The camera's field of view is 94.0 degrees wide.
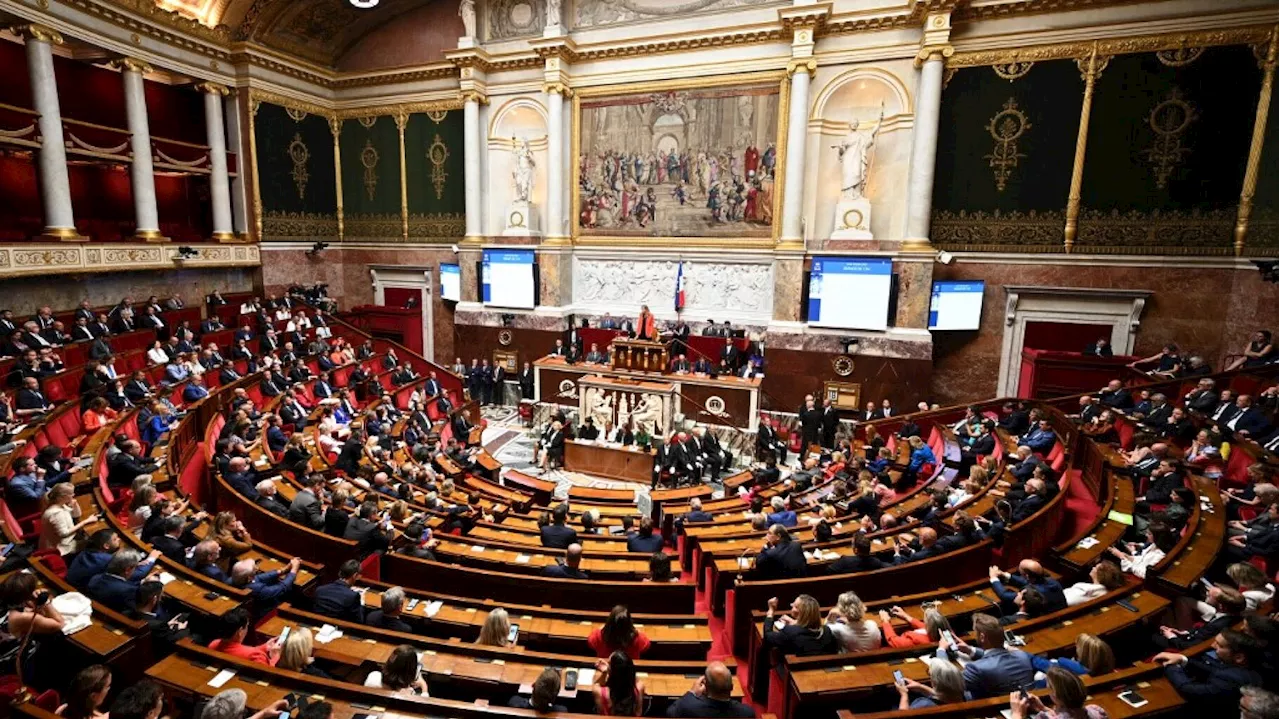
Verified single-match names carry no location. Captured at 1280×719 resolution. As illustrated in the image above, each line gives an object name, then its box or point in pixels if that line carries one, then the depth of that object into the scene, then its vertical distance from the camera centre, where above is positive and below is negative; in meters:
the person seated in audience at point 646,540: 7.03 -3.09
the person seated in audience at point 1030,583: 4.95 -2.56
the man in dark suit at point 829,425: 14.45 -3.45
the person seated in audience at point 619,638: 4.52 -2.79
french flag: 17.55 -0.28
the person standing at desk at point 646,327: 16.09 -1.32
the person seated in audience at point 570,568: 6.00 -2.97
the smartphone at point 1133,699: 3.60 -2.48
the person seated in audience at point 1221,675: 3.51 -2.30
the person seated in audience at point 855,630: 4.58 -2.66
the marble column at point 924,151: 14.72 +3.30
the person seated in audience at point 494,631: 4.61 -2.73
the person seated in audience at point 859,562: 5.92 -2.76
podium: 15.73 -2.06
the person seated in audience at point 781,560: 5.80 -2.70
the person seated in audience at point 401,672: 3.78 -2.51
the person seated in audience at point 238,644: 4.25 -2.66
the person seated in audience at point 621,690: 3.74 -2.59
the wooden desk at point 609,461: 13.12 -4.10
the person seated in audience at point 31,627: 3.82 -2.33
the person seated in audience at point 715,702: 3.66 -2.60
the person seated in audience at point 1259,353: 10.46 -1.11
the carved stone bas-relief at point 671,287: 17.45 -0.25
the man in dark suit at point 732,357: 16.30 -2.10
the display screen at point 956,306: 15.09 -0.54
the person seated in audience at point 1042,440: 9.77 -2.52
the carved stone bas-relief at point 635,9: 16.85 +7.78
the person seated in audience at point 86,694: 3.21 -2.30
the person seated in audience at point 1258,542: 5.37 -2.28
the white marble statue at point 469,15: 18.58 +8.04
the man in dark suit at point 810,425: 14.35 -3.44
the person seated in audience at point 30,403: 8.93 -2.09
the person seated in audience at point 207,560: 5.27 -2.57
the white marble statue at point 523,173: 19.23 +3.27
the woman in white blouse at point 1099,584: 5.05 -2.50
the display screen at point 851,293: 15.38 -0.28
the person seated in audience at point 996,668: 3.96 -2.54
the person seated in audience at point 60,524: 5.44 -2.35
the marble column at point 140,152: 15.30 +3.02
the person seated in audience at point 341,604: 4.98 -2.76
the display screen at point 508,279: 18.88 -0.14
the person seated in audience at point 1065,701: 3.24 -2.25
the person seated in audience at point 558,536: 7.07 -3.07
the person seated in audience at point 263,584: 4.96 -2.64
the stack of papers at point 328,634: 4.57 -2.79
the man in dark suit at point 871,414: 14.38 -3.33
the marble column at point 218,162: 17.70 +3.21
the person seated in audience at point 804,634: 4.49 -2.65
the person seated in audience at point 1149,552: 5.45 -2.45
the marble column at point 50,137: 13.12 +2.89
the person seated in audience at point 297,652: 4.06 -2.59
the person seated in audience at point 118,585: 4.46 -2.39
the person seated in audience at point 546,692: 3.57 -2.47
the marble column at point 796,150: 15.97 +3.54
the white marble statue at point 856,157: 15.86 +3.30
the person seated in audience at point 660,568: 5.98 -2.89
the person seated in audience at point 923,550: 6.09 -2.74
